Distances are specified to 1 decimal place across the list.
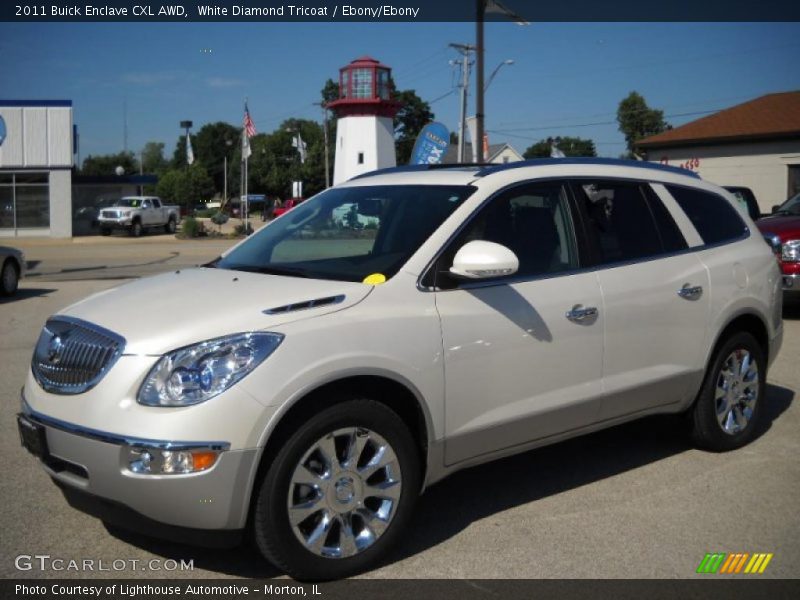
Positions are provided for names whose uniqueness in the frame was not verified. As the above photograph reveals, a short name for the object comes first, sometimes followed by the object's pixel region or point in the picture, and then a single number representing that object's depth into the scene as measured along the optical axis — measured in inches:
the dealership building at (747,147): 1296.8
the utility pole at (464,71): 1756.2
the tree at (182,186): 3181.6
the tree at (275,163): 3892.7
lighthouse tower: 1685.5
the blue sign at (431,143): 746.2
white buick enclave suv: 134.1
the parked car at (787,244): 424.2
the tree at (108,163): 4690.0
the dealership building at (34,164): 1497.3
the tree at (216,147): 4830.2
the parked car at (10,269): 579.8
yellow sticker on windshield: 156.3
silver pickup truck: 1696.6
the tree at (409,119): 3410.4
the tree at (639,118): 2842.0
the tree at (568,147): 3262.3
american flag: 1464.1
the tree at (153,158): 5841.5
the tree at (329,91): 3612.5
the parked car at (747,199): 616.4
